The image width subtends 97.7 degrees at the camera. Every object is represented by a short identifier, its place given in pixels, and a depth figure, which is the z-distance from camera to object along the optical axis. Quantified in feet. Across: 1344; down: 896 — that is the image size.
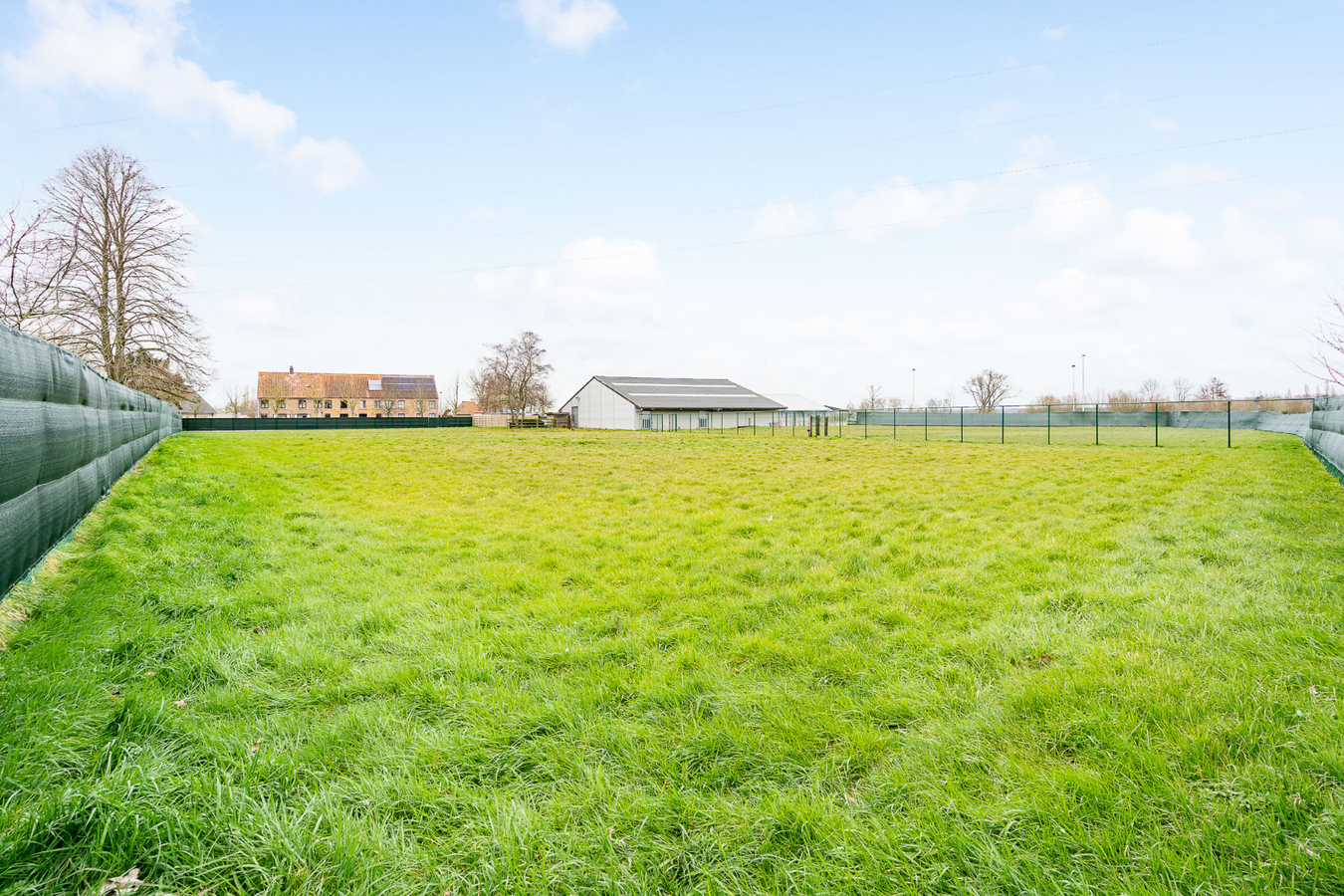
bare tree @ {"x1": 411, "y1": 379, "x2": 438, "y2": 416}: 279.28
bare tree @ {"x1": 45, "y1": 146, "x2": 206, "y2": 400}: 75.66
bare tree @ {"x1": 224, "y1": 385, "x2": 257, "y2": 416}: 232.53
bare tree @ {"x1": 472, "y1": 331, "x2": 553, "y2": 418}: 192.13
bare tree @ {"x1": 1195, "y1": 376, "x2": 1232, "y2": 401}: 181.53
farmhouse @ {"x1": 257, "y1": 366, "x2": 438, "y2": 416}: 257.34
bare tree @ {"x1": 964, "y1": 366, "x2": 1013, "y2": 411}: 246.06
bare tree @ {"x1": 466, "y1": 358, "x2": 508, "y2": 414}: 196.13
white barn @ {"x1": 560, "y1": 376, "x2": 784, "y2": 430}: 168.25
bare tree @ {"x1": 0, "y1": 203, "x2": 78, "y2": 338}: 43.37
